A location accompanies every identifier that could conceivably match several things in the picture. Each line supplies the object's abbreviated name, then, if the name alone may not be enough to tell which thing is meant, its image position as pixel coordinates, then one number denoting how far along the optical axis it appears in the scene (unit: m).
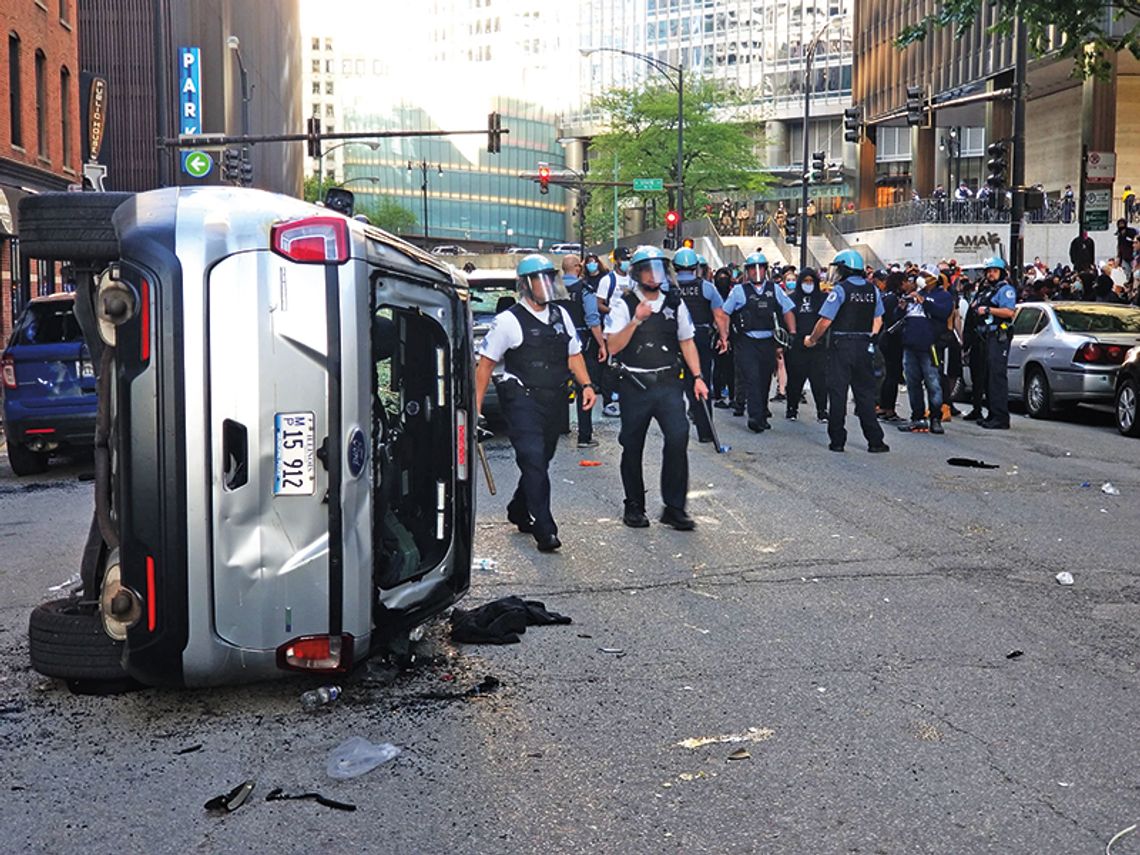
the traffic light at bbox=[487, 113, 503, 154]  36.25
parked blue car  13.05
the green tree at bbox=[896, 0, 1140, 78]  17.86
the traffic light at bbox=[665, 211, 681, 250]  50.00
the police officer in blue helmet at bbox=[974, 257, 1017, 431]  16.94
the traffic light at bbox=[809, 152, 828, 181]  43.98
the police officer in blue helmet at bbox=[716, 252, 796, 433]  16.34
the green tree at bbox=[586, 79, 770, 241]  72.88
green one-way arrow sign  37.47
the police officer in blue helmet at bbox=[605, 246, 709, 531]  9.92
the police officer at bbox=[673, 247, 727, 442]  15.05
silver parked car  17.78
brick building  28.33
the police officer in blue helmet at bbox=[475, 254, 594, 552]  9.23
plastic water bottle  5.61
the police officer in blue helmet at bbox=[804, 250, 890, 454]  14.47
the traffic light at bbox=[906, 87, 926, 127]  28.38
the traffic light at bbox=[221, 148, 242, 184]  34.61
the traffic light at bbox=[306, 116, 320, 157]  32.50
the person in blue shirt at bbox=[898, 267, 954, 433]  16.27
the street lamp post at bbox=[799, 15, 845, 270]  46.06
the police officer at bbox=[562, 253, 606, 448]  15.20
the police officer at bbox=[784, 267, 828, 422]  16.92
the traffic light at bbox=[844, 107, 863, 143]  31.56
